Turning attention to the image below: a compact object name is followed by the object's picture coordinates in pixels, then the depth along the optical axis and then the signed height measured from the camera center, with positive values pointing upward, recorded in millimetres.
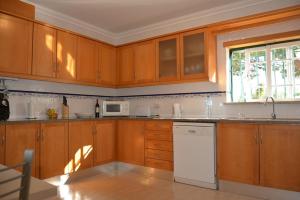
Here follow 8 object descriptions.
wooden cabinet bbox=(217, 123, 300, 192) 2396 -523
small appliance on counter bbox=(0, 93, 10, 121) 2769 -4
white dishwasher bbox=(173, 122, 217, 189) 2889 -601
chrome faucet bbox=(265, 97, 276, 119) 2972 -90
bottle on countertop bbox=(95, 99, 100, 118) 4123 -63
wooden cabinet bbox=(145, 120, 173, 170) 3279 -541
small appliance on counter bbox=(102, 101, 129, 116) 4011 -10
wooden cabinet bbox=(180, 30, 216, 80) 3350 +789
